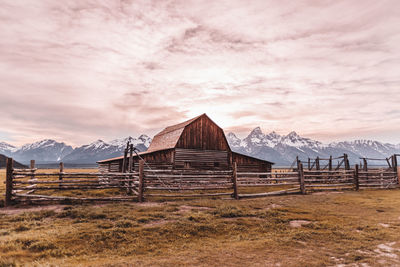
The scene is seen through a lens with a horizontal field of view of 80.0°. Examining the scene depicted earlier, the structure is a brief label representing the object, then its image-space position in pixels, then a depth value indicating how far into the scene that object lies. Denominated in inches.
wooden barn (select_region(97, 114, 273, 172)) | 982.4
